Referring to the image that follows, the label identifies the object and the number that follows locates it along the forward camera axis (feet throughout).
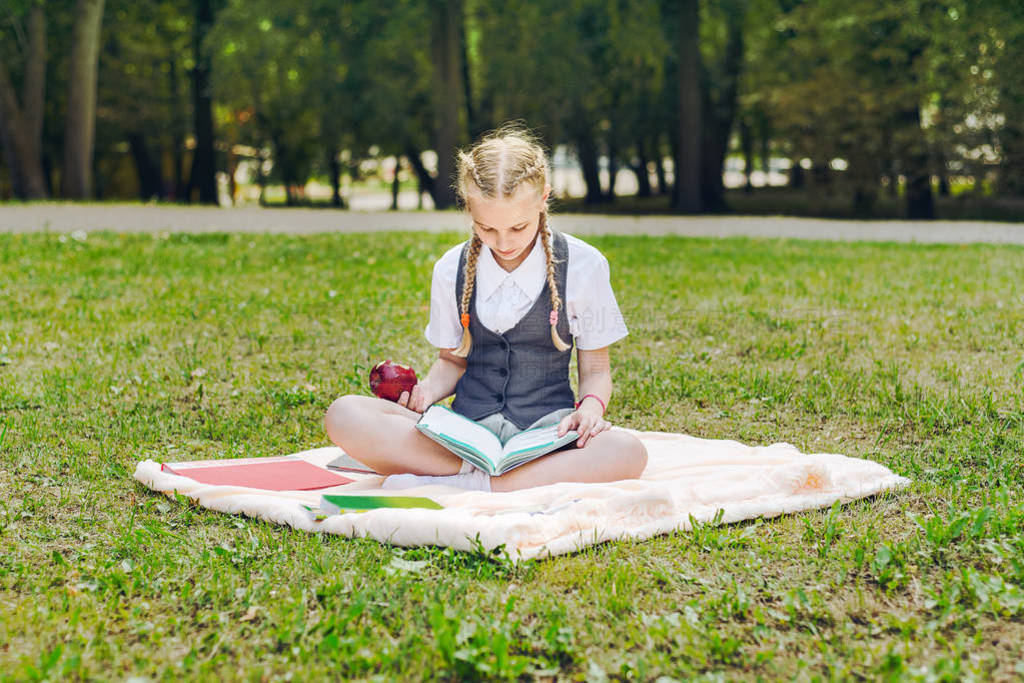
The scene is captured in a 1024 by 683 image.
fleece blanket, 10.30
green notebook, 10.93
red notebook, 12.17
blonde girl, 11.96
